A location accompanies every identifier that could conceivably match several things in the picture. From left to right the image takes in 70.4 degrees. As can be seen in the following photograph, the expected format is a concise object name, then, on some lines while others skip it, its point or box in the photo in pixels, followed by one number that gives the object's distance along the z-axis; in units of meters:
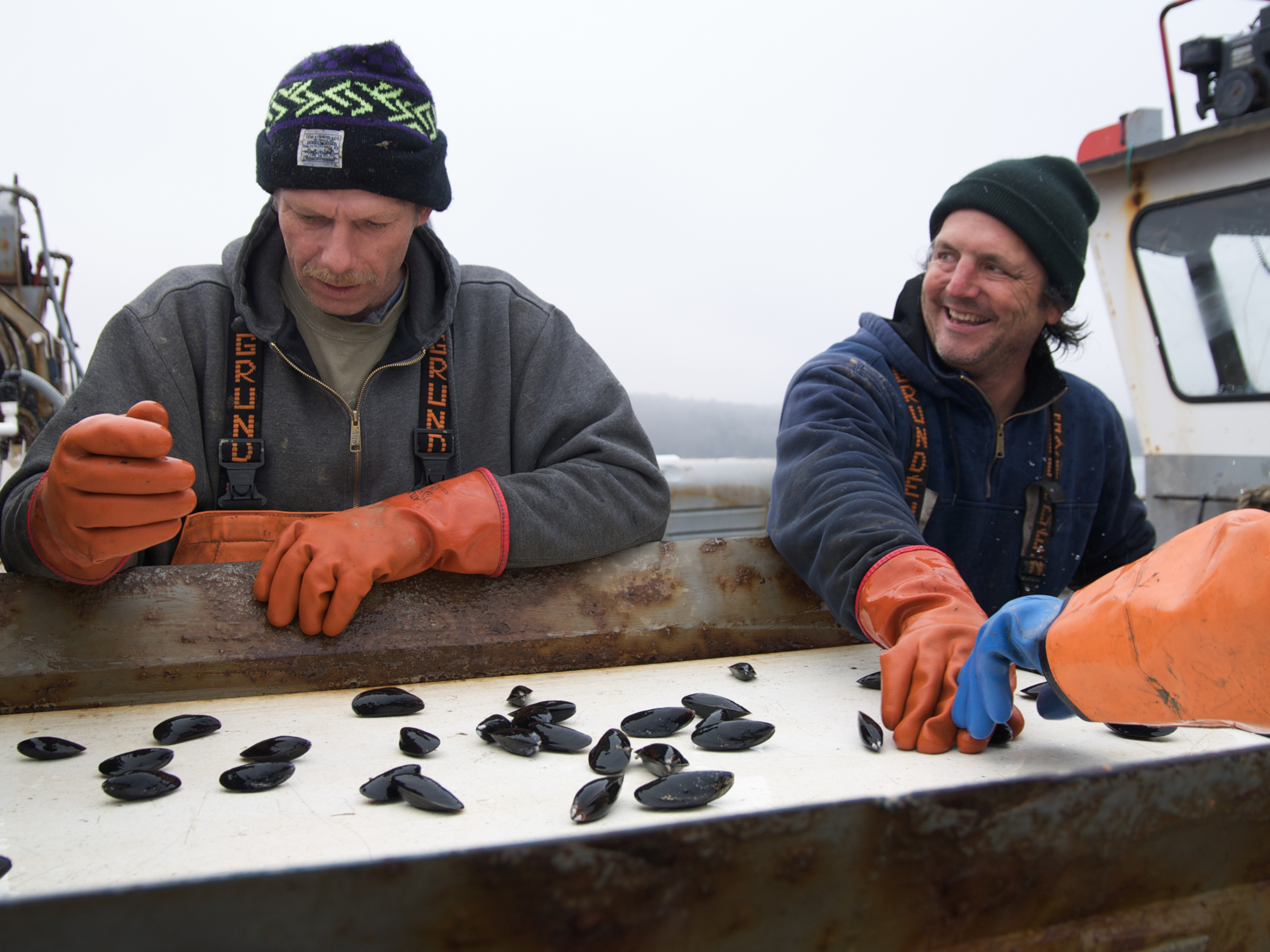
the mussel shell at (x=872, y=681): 1.65
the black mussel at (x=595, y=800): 1.06
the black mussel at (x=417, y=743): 1.29
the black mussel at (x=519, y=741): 1.31
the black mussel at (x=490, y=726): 1.36
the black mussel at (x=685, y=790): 1.10
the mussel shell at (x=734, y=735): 1.32
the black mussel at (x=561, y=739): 1.32
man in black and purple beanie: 1.79
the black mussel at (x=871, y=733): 1.31
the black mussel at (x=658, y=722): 1.41
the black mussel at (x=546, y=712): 1.42
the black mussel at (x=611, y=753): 1.23
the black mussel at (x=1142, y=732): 1.35
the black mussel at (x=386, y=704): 1.51
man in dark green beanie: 2.26
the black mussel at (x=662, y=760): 1.23
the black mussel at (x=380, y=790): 1.12
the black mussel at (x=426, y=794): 1.08
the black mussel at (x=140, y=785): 1.11
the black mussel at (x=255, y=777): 1.15
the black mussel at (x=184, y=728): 1.36
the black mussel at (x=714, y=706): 1.47
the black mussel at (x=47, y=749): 1.28
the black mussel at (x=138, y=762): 1.21
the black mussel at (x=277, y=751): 1.27
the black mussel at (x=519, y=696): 1.57
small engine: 3.29
